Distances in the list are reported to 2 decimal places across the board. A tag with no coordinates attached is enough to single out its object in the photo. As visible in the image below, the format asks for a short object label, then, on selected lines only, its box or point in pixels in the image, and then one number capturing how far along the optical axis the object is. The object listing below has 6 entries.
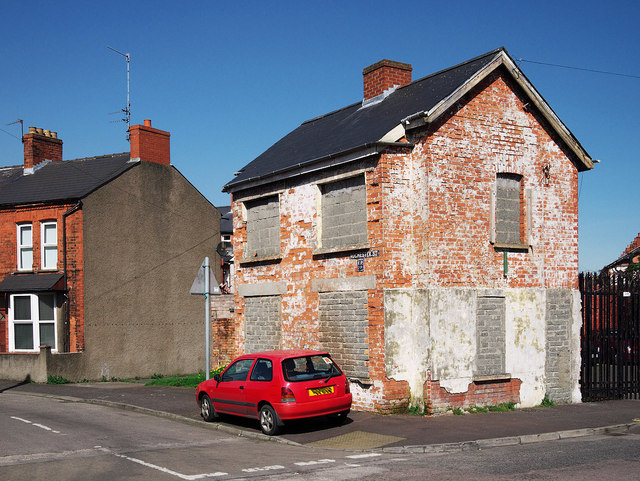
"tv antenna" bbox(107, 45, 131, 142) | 29.78
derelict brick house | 14.99
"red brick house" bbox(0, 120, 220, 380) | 25.33
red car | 12.42
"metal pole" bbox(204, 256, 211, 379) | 15.26
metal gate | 17.42
